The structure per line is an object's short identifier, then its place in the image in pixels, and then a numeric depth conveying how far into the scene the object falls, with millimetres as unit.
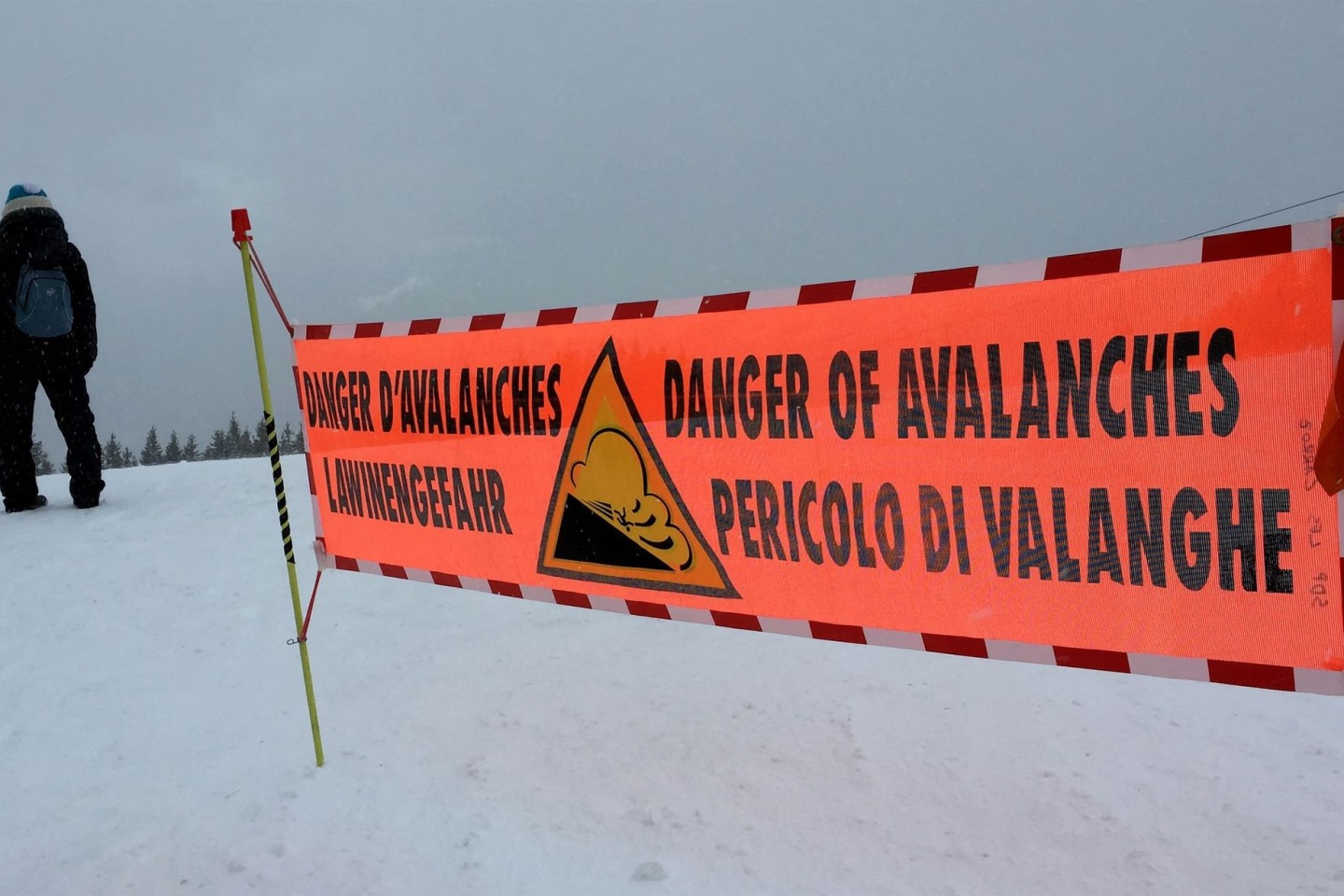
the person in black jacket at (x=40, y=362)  7957
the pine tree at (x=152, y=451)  42875
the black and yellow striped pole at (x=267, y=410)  4043
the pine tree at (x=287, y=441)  26316
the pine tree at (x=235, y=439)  41781
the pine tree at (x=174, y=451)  43312
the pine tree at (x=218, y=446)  38656
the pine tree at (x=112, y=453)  38281
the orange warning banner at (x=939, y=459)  2676
